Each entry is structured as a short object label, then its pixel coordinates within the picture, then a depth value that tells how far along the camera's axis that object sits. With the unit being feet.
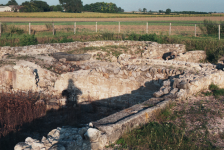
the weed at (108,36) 71.22
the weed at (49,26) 81.76
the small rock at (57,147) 14.21
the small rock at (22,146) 14.38
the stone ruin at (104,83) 15.98
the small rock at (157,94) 25.37
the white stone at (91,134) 15.29
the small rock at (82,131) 15.76
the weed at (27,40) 59.42
